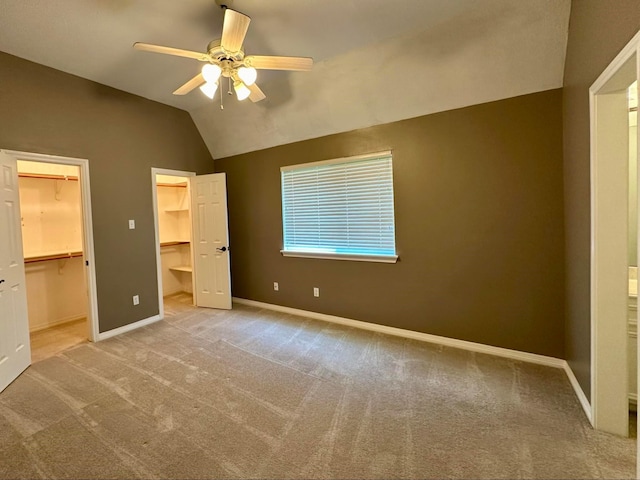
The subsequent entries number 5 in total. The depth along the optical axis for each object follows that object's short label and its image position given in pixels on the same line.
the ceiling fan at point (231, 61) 1.98
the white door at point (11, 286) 2.54
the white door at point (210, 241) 4.43
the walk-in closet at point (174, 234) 5.38
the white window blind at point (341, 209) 3.45
